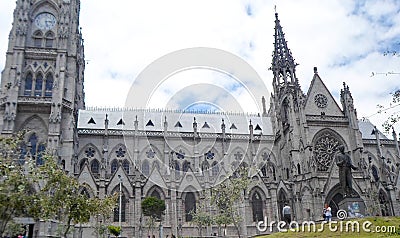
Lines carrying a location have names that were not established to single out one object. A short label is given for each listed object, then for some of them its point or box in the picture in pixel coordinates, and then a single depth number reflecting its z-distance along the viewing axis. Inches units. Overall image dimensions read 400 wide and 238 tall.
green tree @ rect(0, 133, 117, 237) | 698.2
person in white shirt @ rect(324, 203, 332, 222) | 958.7
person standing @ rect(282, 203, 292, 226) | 997.2
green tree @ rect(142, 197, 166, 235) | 1523.1
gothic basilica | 1685.5
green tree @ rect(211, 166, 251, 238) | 1385.3
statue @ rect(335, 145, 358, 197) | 971.3
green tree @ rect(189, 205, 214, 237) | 1533.0
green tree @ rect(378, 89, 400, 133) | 556.1
